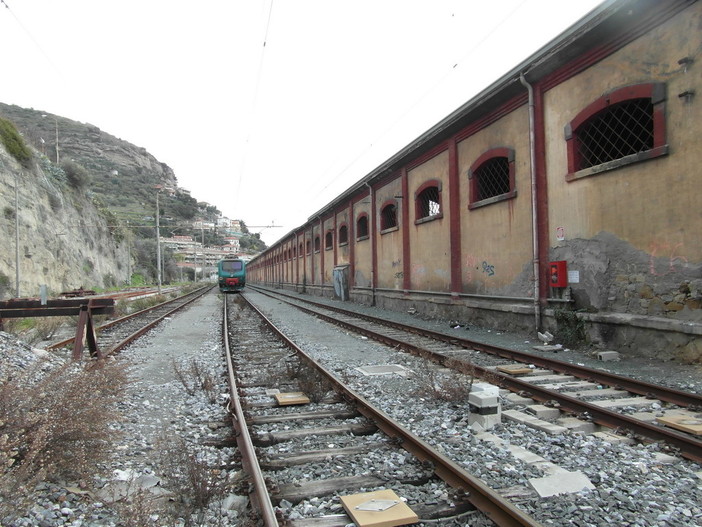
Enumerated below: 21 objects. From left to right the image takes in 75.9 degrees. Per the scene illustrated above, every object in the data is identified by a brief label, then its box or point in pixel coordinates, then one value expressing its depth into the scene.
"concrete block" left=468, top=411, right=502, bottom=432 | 4.47
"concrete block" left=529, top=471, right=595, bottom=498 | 3.16
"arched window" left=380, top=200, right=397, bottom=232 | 19.29
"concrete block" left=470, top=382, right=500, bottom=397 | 4.64
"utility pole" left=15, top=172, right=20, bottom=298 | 23.80
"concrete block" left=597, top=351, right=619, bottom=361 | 7.60
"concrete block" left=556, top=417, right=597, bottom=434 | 4.37
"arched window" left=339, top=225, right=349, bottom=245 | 25.96
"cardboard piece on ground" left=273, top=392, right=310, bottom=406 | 5.37
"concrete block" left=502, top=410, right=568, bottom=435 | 4.28
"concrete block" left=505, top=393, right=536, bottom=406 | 5.22
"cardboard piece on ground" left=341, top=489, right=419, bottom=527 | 2.69
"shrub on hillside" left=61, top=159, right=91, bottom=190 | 42.09
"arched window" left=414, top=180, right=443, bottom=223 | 15.73
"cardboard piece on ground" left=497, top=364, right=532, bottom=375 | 6.68
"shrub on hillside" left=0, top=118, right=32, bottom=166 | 29.89
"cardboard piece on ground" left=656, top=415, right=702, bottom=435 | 4.07
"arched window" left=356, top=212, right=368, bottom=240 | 22.84
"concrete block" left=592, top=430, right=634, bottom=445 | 4.02
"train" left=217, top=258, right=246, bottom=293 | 38.47
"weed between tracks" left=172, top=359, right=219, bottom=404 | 5.94
